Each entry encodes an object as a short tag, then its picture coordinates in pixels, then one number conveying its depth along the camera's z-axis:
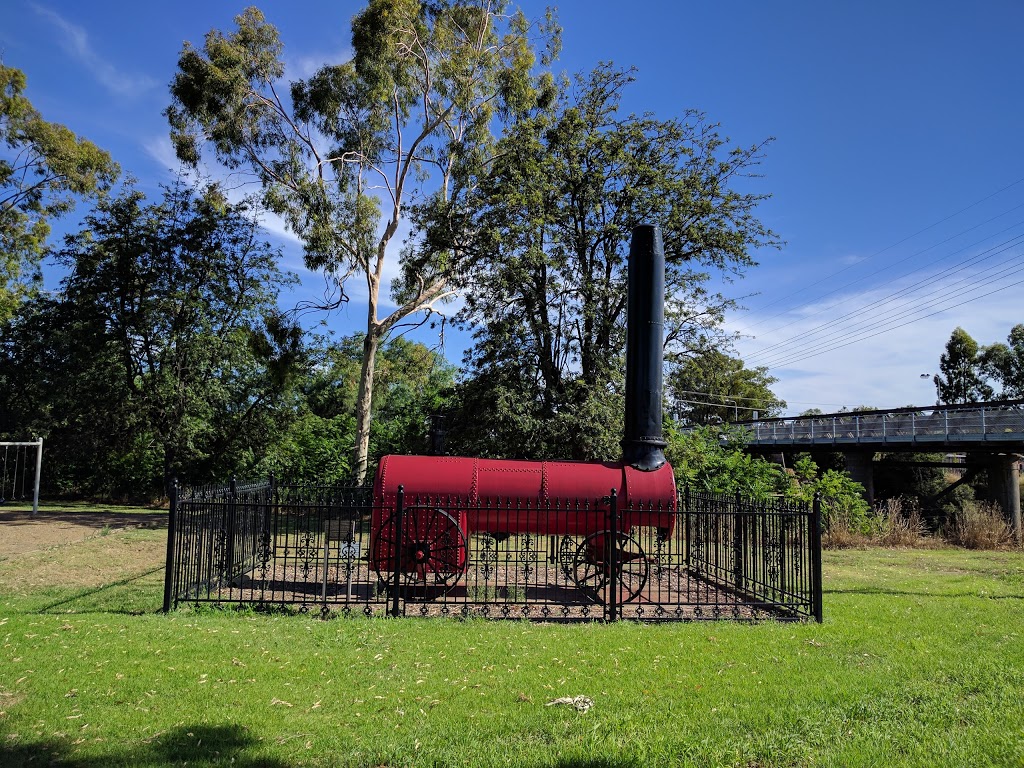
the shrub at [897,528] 15.83
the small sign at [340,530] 8.18
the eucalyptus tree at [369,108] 21.72
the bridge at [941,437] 23.44
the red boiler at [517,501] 8.41
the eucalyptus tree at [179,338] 22.64
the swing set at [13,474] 24.64
